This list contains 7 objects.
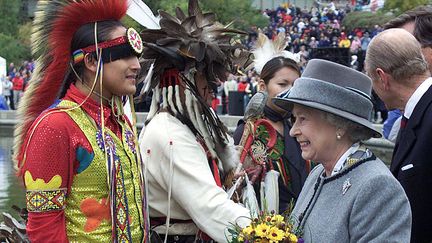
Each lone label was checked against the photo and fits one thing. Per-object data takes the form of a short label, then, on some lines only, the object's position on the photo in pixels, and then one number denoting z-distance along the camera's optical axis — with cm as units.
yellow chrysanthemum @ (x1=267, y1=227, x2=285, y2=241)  280
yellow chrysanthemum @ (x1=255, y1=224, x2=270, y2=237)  282
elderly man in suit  355
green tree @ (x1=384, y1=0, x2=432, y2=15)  3175
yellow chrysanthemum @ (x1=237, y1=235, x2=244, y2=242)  289
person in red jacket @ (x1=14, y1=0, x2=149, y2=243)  310
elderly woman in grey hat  277
